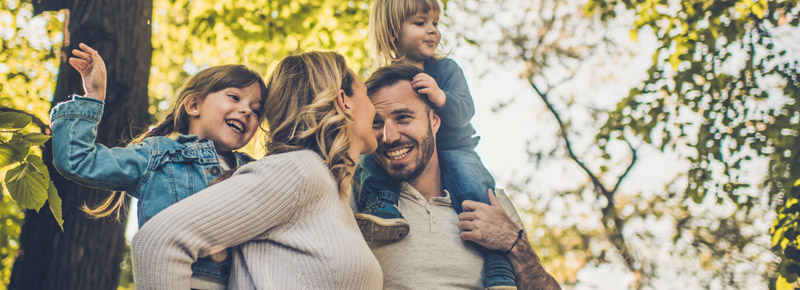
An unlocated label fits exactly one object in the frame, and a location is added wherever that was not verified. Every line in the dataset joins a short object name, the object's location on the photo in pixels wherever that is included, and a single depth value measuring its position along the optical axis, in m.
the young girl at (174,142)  2.31
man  3.24
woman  1.96
